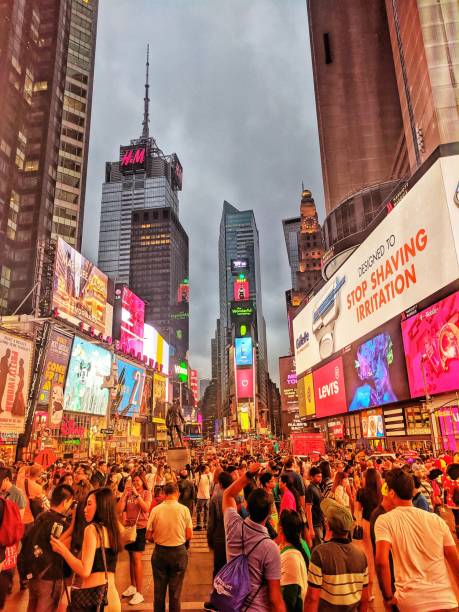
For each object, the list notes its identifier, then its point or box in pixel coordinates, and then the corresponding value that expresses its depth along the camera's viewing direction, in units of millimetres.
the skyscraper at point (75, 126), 82438
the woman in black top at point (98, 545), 3848
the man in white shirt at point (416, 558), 3299
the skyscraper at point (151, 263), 192375
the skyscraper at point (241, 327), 163150
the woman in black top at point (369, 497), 6758
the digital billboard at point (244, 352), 144875
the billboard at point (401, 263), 27562
